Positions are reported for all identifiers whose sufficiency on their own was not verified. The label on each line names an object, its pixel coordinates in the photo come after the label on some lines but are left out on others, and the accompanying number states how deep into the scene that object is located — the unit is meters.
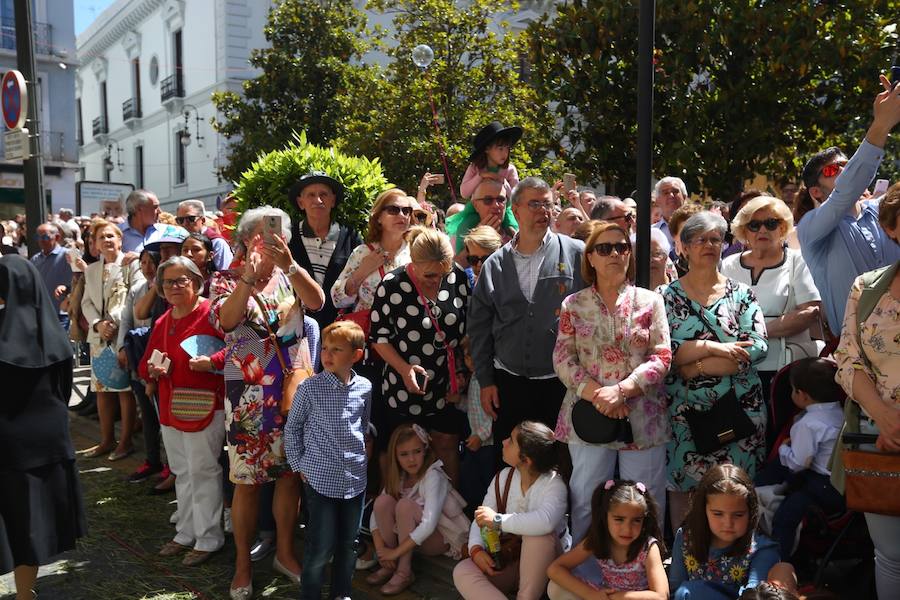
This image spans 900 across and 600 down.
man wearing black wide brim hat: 5.69
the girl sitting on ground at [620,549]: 3.83
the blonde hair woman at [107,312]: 7.36
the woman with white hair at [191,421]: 5.18
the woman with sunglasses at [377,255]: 5.24
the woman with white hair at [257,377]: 4.65
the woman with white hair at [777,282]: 4.50
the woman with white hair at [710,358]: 4.12
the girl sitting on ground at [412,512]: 4.70
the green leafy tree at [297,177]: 5.89
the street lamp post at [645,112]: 3.87
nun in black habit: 4.43
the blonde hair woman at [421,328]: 4.79
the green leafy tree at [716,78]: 10.09
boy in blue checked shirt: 4.33
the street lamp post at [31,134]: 8.34
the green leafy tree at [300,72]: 22.88
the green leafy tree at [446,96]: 13.91
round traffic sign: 8.30
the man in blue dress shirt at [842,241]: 4.04
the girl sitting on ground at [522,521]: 4.14
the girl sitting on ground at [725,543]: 3.64
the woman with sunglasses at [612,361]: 4.11
